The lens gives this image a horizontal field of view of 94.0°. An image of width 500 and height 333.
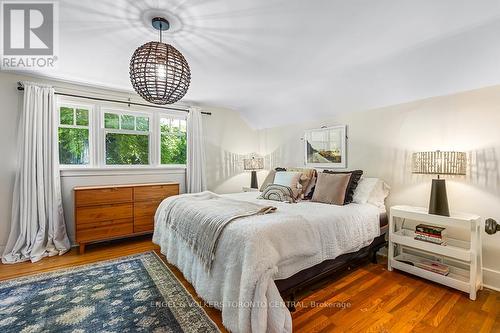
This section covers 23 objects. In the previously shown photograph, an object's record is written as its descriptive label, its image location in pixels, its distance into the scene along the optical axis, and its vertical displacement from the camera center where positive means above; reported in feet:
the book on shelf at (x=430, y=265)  7.15 -3.27
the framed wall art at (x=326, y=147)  11.02 +0.83
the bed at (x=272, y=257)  4.63 -2.33
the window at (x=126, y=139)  11.51 +1.25
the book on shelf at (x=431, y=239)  7.08 -2.35
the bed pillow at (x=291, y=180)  9.69 -0.71
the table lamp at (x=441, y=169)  7.01 -0.15
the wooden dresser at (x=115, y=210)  9.53 -2.05
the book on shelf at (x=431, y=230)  7.18 -2.08
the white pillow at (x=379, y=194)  8.76 -1.15
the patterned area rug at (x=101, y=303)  5.33 -3.70
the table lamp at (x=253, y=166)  14.11 -0.16
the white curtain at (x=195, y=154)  13.00 +0.51
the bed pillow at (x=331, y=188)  8.52 -0.94
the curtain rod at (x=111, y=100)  9.32 +3.01
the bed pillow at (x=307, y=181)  9.85 -0.75
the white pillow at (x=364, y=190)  8.68 -1.00
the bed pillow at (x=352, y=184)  8.63 -0.79
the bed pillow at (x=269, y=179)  11.20 -0.77
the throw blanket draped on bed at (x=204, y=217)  5.82 -1.56
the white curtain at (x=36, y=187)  9.17 -0.96
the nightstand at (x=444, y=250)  6.49 -2.59
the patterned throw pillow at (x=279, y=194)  9.17 -1.22
